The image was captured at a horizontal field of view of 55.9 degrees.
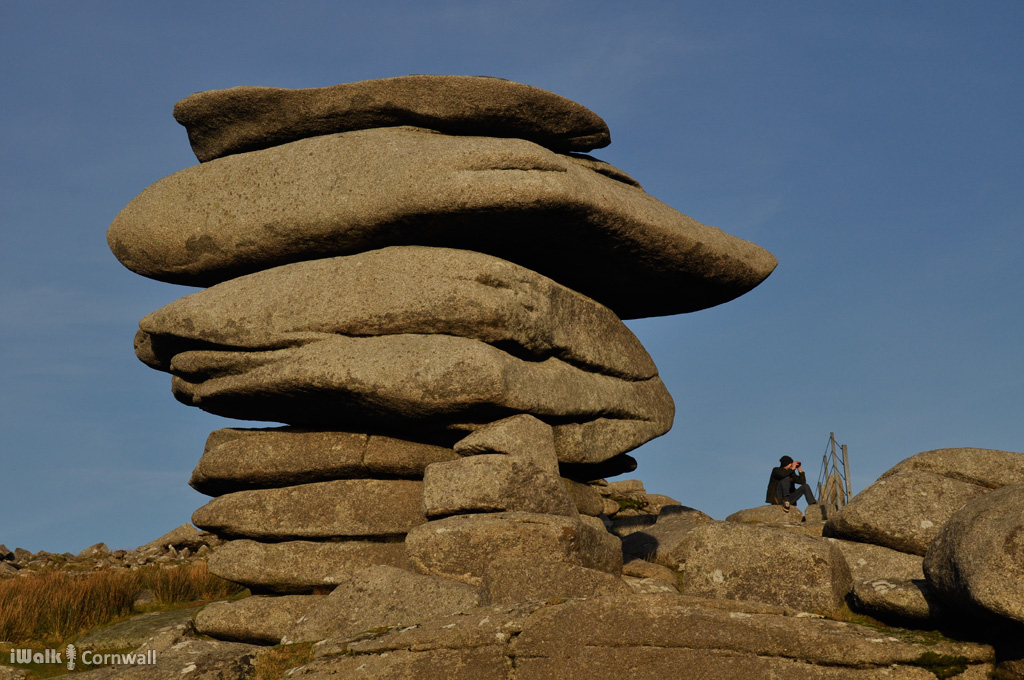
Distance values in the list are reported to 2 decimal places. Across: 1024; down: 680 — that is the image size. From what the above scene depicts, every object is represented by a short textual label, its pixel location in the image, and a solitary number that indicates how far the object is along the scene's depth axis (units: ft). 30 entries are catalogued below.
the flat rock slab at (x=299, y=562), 44.42
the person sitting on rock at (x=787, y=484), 89.76
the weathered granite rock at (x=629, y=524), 63.62
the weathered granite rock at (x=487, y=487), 40.09
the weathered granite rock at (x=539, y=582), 32.81
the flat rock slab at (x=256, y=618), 43.88
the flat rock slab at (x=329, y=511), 44.83
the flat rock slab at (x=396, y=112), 47.32
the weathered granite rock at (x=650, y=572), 43.70
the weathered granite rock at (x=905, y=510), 44.39
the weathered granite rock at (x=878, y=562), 44.09
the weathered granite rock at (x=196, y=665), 32.17
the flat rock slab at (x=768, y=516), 78.89
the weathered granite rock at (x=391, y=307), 44.21
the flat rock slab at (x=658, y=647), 26.22
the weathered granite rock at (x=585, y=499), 49.16
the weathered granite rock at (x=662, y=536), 49.24
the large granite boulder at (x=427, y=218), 44.11
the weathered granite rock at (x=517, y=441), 42.96
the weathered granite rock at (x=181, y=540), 76.13
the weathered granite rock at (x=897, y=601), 31.17
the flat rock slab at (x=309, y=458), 45.60
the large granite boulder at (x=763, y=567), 39.63
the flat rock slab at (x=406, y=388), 42.39
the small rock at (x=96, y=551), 79.00
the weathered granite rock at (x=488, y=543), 37.42
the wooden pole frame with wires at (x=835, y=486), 83.97
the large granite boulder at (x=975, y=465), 47.85
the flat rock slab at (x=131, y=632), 46.19
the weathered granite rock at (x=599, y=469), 49.88
